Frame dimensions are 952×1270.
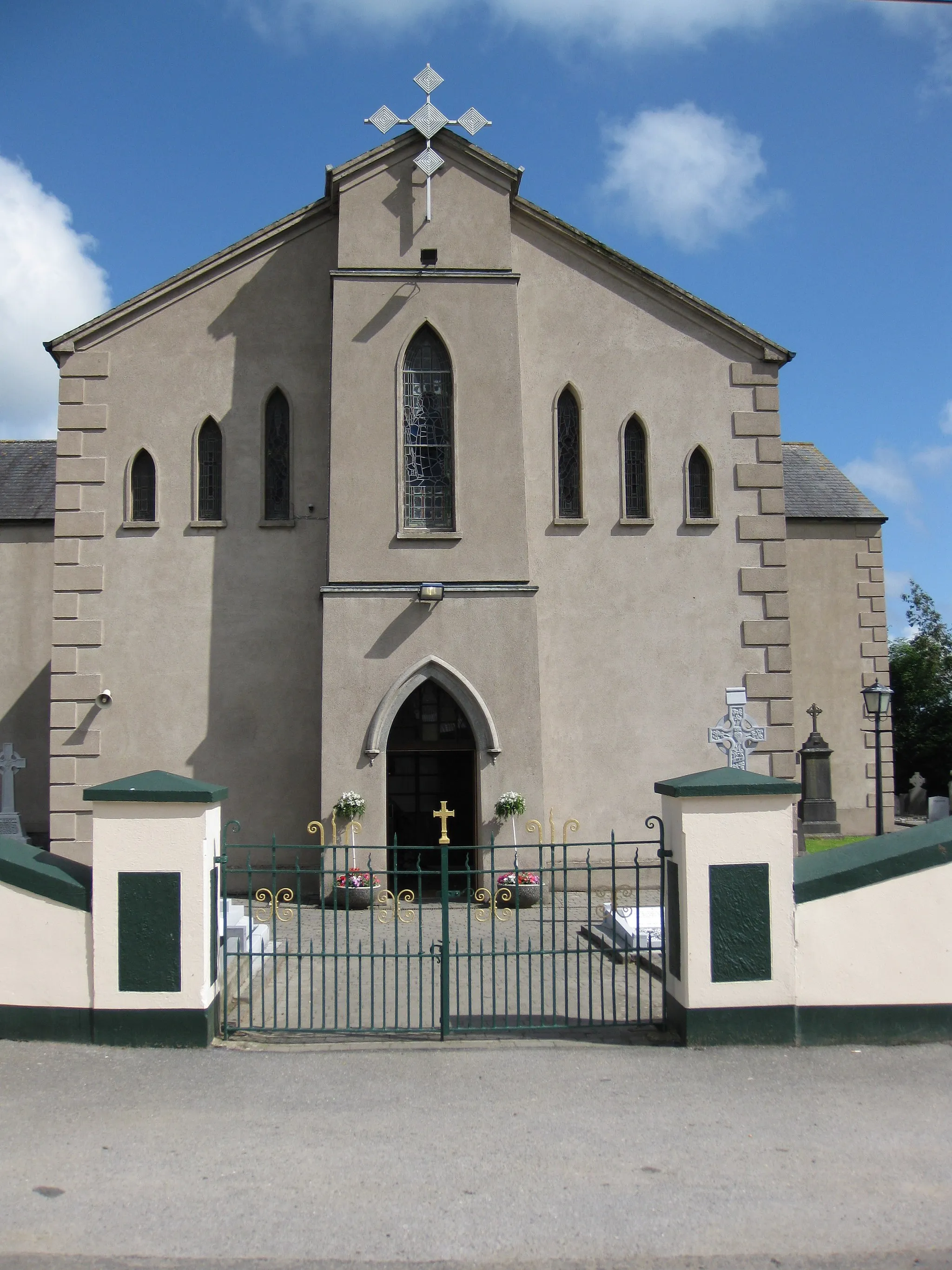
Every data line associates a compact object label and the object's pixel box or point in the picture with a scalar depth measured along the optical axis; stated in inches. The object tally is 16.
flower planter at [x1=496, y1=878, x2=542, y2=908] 570.5
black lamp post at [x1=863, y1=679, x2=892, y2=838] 762.8
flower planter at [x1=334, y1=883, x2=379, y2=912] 588.7
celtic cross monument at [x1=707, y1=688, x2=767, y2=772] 644.7
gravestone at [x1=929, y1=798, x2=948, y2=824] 1066.7
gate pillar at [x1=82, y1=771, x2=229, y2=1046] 308.0
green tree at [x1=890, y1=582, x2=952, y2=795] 1274.6
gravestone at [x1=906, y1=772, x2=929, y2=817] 1211.2
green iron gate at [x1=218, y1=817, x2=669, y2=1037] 327.3
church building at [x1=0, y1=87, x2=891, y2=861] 622.8
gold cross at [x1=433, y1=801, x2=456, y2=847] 489.1
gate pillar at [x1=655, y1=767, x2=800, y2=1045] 312.3
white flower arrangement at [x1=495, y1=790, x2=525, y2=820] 599.5
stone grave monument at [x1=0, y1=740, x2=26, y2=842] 818.2
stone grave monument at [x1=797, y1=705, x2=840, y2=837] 925.8
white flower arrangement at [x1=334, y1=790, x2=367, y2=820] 593.0
